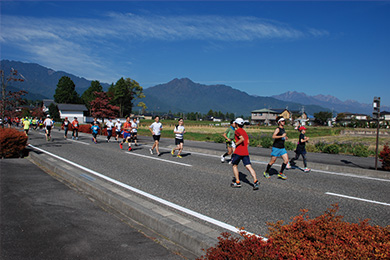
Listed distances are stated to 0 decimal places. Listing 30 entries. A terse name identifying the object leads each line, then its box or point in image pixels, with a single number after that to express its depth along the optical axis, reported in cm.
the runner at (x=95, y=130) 2178
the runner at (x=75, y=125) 2373
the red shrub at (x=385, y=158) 1107
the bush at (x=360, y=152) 1688
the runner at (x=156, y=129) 1463
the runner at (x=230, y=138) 1248
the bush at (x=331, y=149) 1807
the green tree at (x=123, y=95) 8638
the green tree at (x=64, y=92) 9681
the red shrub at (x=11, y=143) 1270
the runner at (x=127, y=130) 1812
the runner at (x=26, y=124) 2066
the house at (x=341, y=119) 13775
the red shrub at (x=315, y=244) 275
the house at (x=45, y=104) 10194
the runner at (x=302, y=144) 1064
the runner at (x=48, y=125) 2276
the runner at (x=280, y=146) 916
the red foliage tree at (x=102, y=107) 6025
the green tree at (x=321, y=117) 12100
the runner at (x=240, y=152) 765
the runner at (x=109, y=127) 2231
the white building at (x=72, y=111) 8864
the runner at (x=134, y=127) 1833
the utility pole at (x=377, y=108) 1116
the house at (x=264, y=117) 12336
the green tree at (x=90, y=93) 9962
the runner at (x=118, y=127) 2248
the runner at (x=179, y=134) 1385
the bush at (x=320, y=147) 1911
